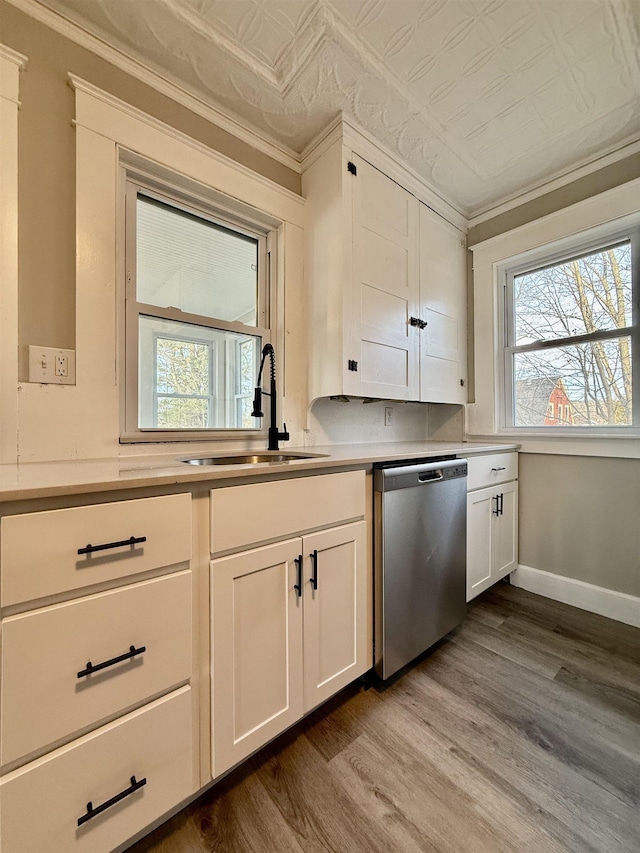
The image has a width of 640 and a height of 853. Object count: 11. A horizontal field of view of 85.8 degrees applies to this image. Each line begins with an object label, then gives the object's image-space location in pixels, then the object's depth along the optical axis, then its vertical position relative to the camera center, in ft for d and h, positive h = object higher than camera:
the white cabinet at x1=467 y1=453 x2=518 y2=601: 6.05 -1.87
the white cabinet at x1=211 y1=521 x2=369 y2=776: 3.11 -2.13
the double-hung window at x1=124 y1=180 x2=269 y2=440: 4.88 +1.72
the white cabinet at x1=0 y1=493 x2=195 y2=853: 2.21 -1.77
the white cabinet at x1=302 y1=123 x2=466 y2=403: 5.72 +2.65
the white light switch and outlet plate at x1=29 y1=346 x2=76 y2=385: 3.89 +0.71
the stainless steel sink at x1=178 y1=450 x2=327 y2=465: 4.88 -0.47
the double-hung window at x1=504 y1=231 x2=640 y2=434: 6.41 +1.73
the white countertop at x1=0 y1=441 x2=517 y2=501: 2.30 -0.39
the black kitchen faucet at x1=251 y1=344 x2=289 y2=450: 5.34 +0.25
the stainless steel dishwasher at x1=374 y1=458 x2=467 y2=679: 4.39 -1.81
